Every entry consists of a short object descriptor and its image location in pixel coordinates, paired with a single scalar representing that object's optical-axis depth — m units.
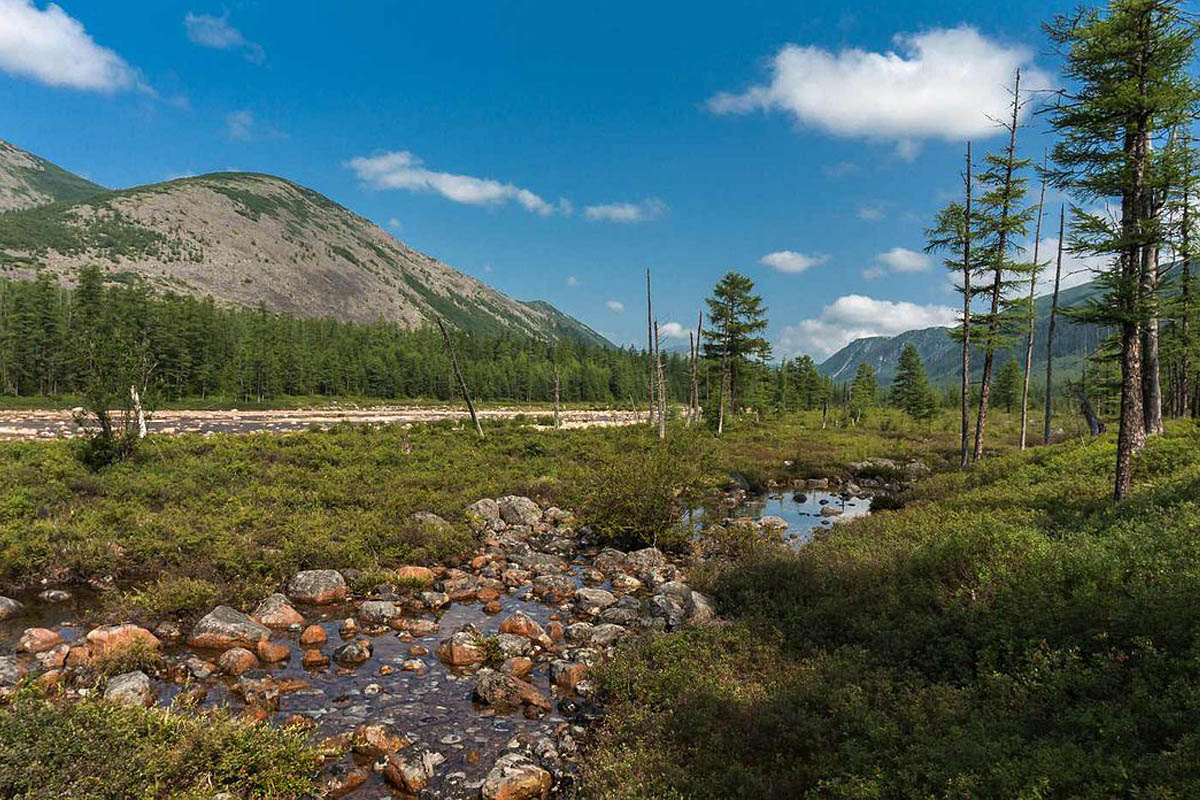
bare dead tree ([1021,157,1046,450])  27.56
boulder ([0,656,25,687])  8.04
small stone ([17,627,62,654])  9.44
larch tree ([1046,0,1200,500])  12.56
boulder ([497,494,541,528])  19.98
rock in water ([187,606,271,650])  10.21
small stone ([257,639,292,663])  9.82
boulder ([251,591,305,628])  11.23
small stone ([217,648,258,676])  9.29
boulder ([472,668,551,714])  8.62
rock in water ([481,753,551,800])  6.52
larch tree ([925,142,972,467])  26.31
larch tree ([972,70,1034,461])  25.78
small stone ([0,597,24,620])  10.80
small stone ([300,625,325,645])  10.59
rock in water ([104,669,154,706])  7.81
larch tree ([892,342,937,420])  69.31
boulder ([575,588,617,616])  12.77
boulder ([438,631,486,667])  10.08
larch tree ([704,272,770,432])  54.62
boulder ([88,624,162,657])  9.27
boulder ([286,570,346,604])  12.62
